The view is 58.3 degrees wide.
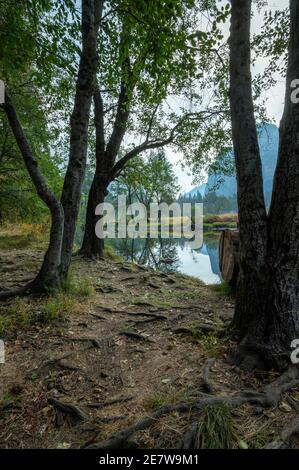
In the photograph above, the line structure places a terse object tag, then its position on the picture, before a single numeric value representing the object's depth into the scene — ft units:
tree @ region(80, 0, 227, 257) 14.05
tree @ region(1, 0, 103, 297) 17.38
